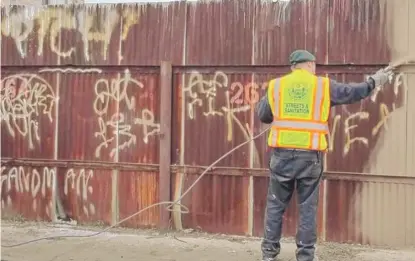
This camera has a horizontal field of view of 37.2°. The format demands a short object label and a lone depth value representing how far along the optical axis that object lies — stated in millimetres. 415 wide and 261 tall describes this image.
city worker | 5477
